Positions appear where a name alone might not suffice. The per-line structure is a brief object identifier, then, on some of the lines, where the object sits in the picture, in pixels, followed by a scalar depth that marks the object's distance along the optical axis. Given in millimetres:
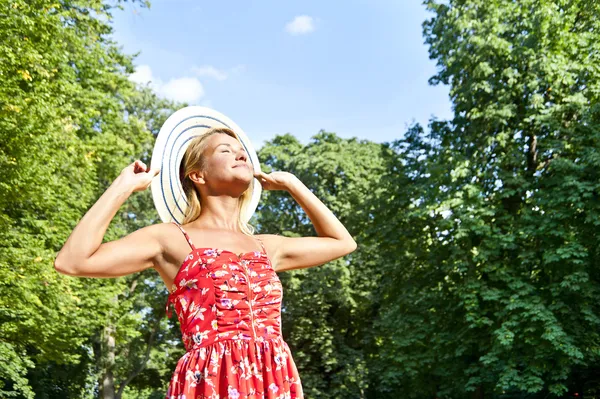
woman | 2338
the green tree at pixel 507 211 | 16547
